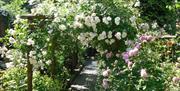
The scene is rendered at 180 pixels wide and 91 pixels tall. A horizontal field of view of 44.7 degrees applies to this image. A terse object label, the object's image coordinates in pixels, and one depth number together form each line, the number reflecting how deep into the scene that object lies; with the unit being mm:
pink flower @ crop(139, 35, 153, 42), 2969
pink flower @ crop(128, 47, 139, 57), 2723
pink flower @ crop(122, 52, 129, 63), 2765
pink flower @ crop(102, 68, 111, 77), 2792
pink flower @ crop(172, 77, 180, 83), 2711
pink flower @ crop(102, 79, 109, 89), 2816
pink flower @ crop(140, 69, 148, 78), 2557
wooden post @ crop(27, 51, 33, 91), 2885
